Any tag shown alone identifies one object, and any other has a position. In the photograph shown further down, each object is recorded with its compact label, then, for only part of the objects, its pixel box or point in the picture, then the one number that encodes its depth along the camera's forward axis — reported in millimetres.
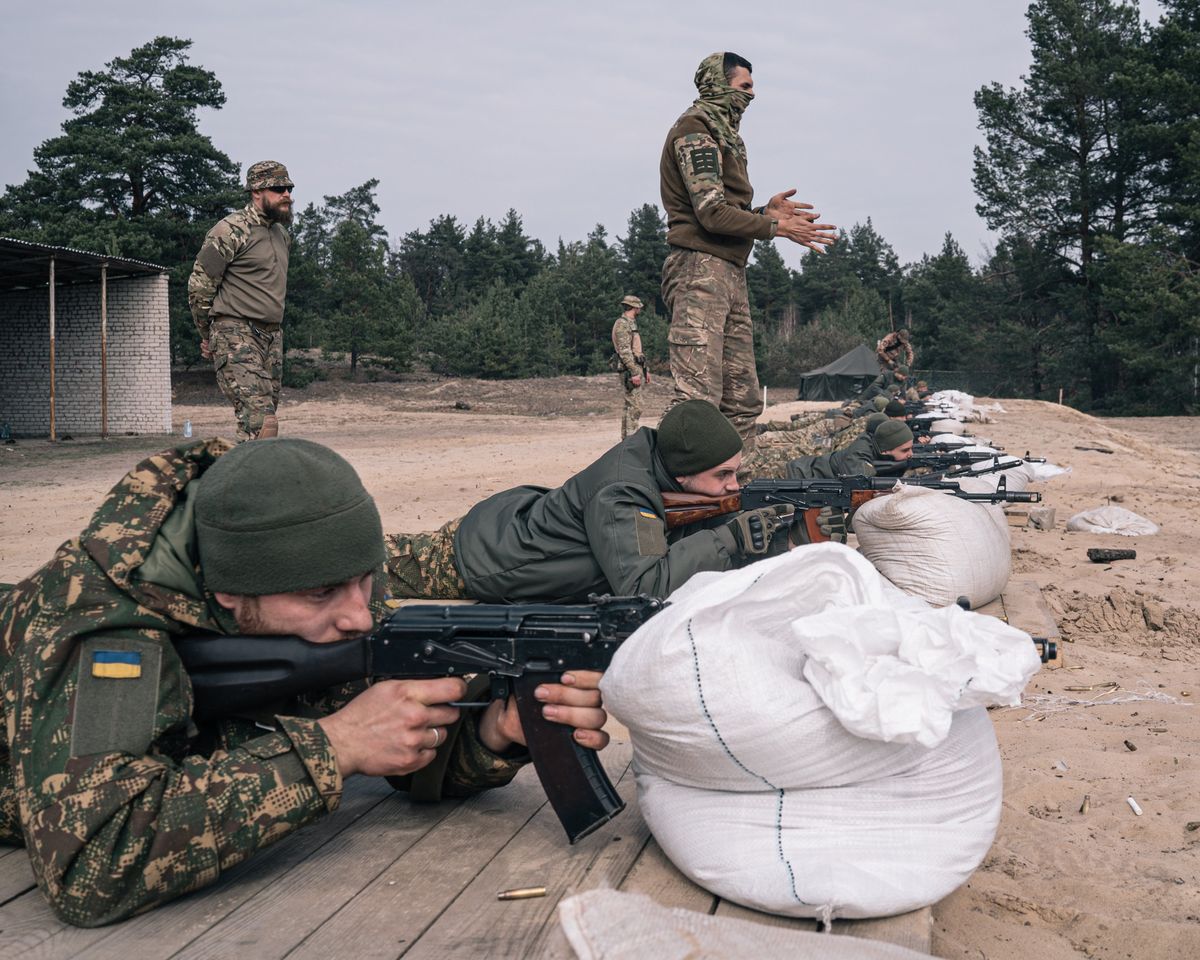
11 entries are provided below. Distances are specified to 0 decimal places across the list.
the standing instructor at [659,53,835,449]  5523
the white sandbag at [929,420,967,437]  14189
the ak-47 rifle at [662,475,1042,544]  5293
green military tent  37969
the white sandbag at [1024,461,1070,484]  8438
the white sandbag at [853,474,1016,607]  5059
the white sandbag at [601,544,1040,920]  1680
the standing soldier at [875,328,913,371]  18609
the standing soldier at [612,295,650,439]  15602
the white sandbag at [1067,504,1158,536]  7738
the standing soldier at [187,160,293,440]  6930
